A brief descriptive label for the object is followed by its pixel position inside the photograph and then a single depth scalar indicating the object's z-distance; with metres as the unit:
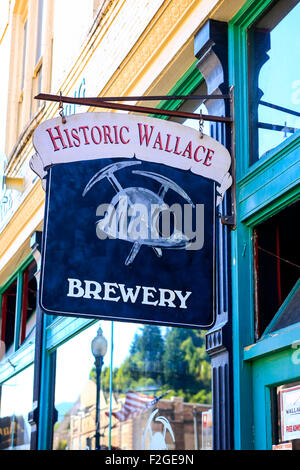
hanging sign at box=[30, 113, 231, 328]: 4.91
